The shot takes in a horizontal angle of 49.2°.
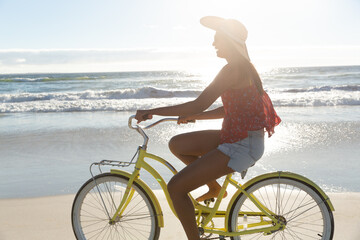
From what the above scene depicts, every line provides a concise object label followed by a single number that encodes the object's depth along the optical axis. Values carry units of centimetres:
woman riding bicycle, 239
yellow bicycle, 261
